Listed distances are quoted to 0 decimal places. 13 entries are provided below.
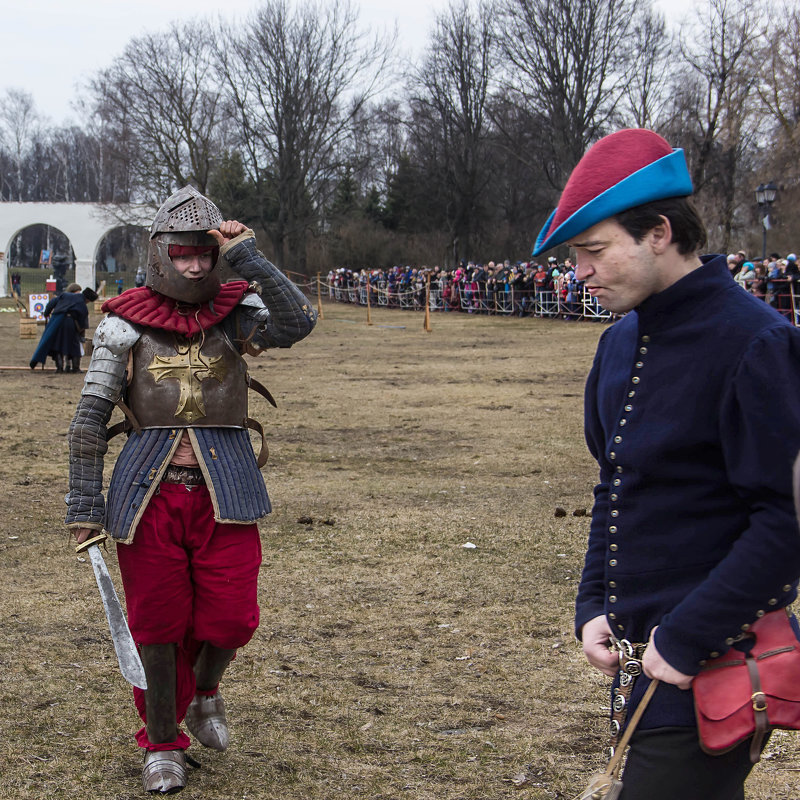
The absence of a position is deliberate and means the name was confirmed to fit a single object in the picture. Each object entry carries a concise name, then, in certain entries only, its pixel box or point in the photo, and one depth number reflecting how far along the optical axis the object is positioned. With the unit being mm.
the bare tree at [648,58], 38062
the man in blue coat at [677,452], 1857
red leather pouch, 1908
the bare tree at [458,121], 46281
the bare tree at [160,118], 41594
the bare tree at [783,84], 29859
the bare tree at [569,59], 39125
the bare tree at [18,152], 83812
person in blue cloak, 16906
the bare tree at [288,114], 45281
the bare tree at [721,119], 33969
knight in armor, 3576
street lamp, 22938
